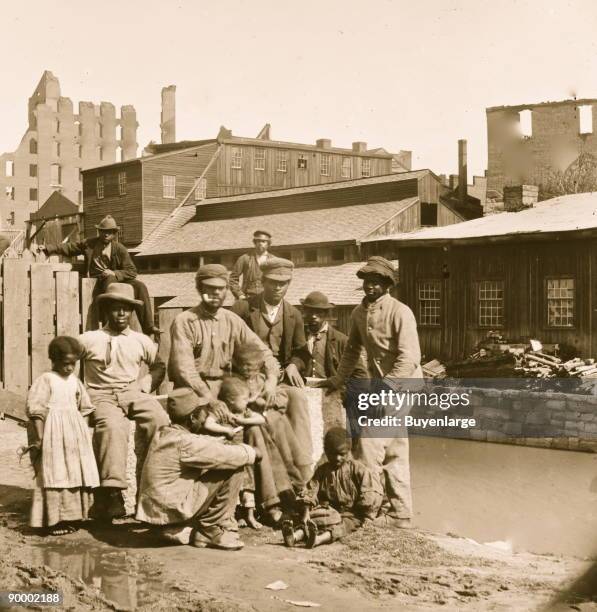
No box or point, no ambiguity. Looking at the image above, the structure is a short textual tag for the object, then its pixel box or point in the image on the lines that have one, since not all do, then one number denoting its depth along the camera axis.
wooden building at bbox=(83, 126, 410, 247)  38.16
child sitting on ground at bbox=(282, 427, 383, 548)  6.21
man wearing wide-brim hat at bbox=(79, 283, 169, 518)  6.21
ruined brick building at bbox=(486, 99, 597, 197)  32.56
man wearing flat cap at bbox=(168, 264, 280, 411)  6.23
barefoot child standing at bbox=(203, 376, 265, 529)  5.92
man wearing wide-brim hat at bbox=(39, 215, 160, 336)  8.27
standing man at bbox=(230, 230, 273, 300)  9.54
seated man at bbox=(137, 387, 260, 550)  5.68
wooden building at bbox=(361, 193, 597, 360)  20.61
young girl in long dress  5.88
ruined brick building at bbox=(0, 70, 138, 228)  31.97
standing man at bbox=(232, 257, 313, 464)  7.04
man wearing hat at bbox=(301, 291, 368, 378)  8.05
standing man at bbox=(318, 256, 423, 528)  6.54
